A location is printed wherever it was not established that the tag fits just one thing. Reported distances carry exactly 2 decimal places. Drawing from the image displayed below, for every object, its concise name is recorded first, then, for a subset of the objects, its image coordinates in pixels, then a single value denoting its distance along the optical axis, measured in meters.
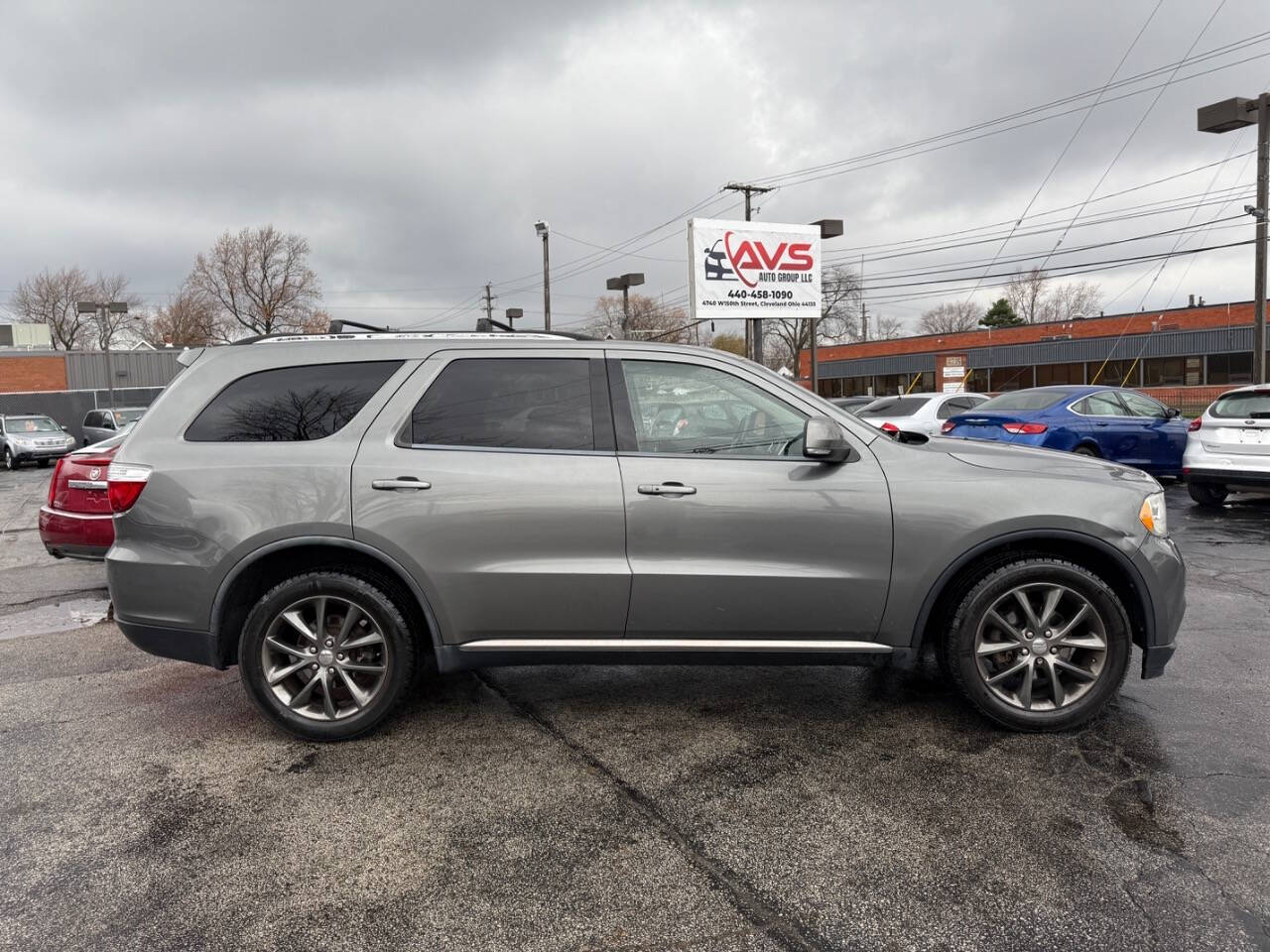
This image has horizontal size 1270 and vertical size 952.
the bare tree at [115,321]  74.38
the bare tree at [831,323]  65.12
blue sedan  11.88
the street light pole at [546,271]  38.03
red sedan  6.53
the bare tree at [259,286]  66.00
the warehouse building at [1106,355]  38.34
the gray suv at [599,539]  3.73
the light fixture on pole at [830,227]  24.25
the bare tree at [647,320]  70.31
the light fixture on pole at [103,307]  34.06
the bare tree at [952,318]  92.62
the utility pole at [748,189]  31.98
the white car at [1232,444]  9.84
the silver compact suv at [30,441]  23.42
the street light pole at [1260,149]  17.31
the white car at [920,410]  14.98
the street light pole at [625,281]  28.34
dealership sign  20.83
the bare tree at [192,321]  66.62
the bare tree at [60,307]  74.69
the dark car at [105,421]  23.55
